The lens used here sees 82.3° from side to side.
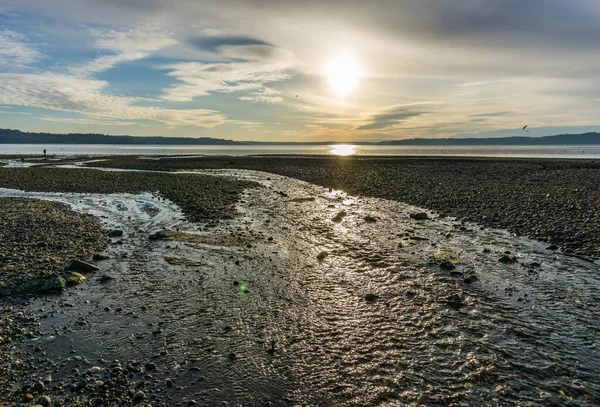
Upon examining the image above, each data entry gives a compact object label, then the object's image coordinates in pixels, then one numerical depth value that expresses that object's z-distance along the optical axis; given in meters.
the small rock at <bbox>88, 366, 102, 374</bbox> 7.47
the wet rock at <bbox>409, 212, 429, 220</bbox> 22.38
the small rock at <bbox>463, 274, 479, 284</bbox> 12.55
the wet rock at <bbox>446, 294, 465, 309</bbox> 10.81
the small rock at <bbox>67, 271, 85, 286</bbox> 12.23
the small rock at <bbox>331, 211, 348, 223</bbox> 22.56
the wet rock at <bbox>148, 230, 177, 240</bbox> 18.38
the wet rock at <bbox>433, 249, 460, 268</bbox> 14.49
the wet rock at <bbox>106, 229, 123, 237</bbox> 18.74
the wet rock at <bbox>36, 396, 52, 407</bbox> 6.37
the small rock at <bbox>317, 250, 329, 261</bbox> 15.33
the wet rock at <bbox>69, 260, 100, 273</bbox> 13.41
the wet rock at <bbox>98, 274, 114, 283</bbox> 12.61
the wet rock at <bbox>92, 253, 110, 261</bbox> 14.86
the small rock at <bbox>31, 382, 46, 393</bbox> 6.81
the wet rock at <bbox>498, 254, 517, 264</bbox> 14.31
